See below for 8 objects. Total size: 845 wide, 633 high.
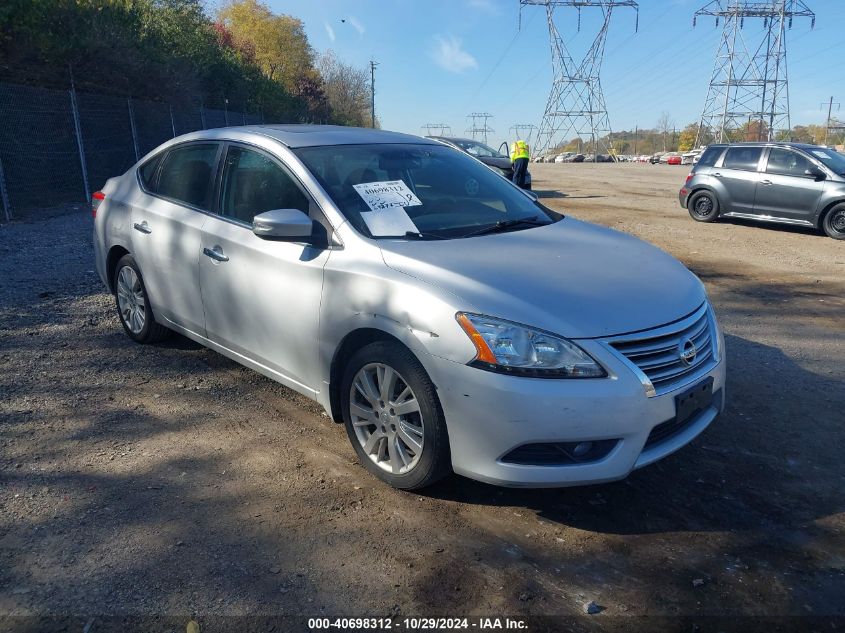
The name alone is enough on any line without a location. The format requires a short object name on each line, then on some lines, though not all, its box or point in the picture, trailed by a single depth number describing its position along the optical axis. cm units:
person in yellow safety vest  1827
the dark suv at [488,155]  1761
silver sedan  288
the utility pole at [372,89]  7543
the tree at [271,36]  5491
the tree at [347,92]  6488
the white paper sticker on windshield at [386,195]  383
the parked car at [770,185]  1223
